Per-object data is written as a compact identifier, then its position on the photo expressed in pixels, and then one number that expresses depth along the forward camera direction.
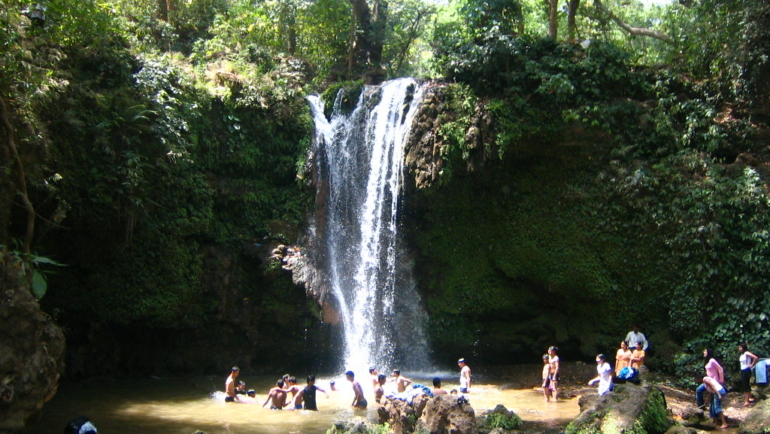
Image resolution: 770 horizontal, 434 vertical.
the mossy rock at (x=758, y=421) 9.37
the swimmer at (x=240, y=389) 12.69
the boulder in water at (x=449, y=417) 8.86
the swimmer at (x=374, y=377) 12.25
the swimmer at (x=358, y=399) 11.79
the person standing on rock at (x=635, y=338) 13.63
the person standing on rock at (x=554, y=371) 12.60
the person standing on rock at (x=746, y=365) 11.98
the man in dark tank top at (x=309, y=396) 11.72
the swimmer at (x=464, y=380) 12.64
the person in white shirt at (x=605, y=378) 11.33
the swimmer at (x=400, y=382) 11.90
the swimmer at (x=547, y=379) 12.61
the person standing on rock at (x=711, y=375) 11.09
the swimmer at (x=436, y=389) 9.96
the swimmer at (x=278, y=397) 11.98
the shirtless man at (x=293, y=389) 11.84
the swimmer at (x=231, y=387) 12.42
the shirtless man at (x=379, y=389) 12.04
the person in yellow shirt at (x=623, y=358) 12.97
